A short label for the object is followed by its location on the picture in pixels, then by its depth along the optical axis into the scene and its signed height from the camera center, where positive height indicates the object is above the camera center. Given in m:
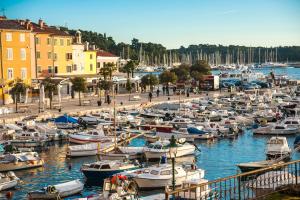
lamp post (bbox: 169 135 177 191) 23.09 -3.53
